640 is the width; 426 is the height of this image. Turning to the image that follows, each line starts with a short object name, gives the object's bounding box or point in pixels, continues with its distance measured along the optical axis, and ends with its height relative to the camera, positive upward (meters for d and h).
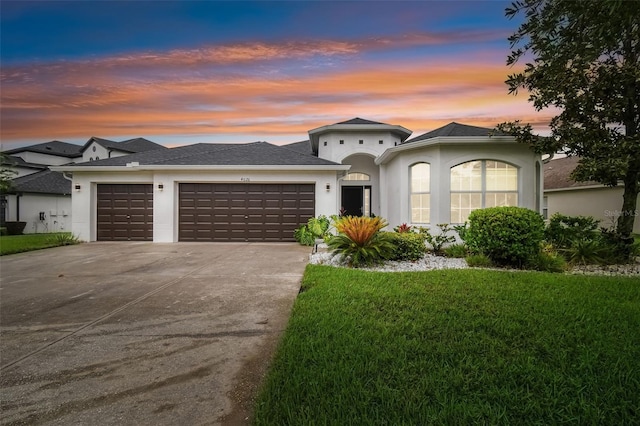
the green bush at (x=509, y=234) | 6.61 -0.42
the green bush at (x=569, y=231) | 7.91 -0.43
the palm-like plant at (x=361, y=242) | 7.07 -0.67
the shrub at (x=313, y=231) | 11.12 -0.64
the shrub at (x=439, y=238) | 8.83 -0.71
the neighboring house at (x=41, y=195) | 18.67 +1.04
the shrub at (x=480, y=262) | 7.02 -1.08
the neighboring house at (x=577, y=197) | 15.77 +0.99
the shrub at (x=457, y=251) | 8.37 -1.01
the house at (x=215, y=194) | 11.92 +0.72
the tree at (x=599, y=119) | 6.82 +2.32
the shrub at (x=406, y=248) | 7.74 -0.86
